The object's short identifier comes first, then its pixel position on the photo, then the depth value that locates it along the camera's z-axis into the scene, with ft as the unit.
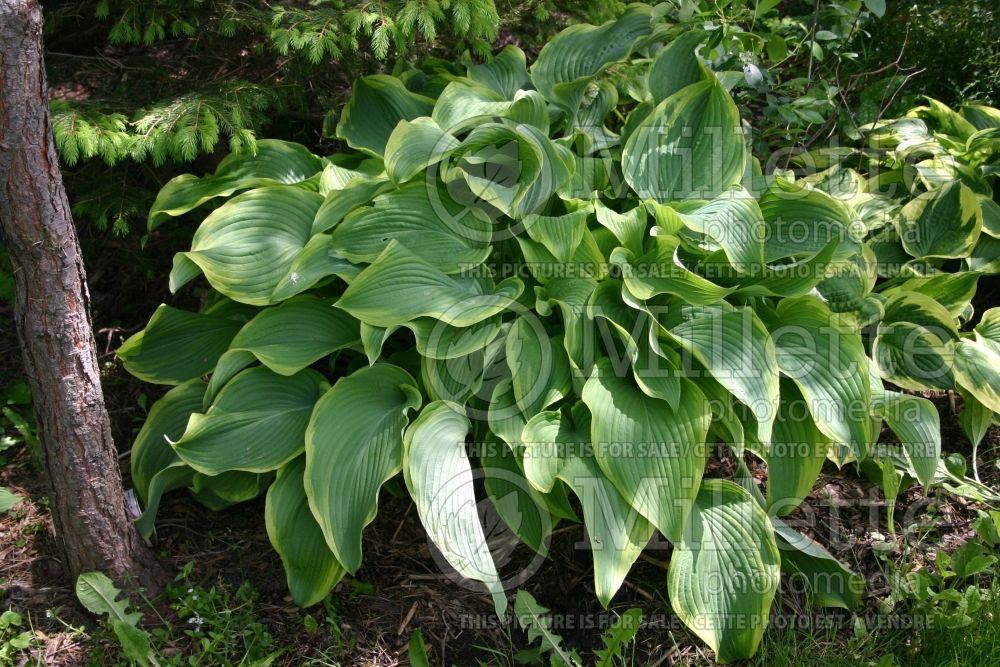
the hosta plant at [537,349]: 7.21
